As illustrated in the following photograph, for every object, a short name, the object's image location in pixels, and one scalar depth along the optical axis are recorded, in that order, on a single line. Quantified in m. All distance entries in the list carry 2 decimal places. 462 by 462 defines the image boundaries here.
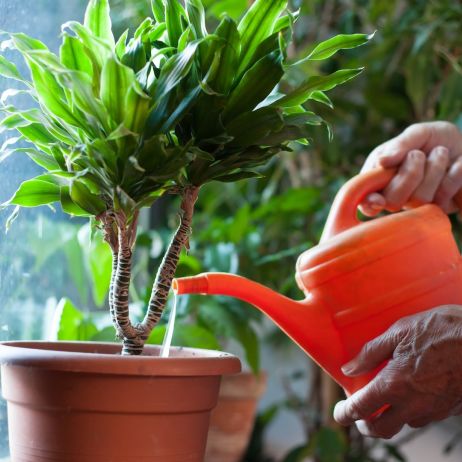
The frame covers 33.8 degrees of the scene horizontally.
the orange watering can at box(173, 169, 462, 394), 0.78
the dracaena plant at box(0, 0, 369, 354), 0.64
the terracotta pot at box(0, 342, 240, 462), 0.64
